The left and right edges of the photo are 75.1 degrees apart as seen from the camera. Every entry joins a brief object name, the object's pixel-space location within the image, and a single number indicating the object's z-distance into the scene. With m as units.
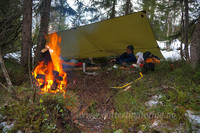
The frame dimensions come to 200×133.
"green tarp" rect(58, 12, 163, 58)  4.93
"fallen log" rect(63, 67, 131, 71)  5.66
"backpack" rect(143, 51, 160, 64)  4.89
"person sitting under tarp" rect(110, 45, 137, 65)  5.84
